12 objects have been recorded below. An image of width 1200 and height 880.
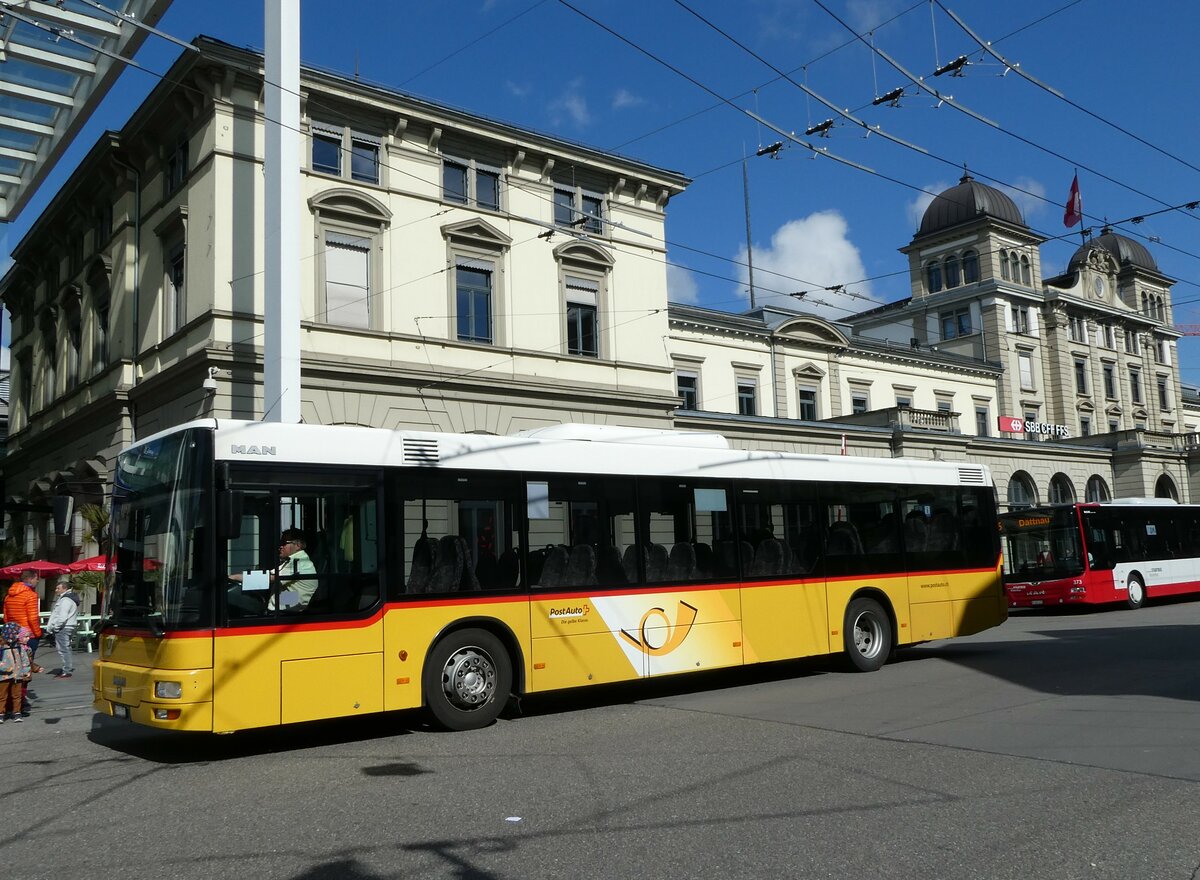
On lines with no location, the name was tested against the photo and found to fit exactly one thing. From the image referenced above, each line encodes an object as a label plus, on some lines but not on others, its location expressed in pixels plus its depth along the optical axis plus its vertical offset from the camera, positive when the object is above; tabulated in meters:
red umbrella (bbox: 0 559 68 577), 23.20 +0.54
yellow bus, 9.06 +0.08
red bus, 26.11 -0.04
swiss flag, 34.97 +11.70
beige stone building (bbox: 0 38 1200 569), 22.39 +7.17
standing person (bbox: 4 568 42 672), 13.64 -0.14
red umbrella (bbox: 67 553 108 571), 22.89 +0.56
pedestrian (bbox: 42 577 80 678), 17.53 -0.50
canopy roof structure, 18.14 +9.63
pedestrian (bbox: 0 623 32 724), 11.88 -0.86
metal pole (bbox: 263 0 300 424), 19.86 +6.75
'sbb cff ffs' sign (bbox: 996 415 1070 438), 52.78 +6.46
